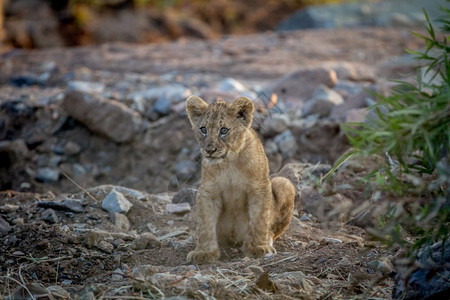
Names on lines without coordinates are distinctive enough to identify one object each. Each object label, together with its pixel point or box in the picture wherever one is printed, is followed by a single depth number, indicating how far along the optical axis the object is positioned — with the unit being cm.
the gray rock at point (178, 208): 1592
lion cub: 1278
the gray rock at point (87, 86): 2400
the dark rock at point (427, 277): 948
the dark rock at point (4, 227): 1370
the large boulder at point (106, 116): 2252
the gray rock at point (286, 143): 2131
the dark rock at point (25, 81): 2723
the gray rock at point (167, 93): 2341
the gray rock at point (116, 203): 1531
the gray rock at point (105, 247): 1328
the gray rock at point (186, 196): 1639
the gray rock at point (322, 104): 2287
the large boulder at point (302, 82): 2464
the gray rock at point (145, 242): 1359
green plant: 886
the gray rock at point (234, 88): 2355
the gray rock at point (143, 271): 1082
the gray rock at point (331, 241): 1343
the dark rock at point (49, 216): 1446
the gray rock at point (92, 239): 1333
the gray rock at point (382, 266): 1123
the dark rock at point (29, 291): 980
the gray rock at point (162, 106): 2311
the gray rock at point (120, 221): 1487
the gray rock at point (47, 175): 2159
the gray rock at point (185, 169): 2131
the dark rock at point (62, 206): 1499
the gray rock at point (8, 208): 1490
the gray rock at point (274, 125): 2176
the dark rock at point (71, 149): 2280
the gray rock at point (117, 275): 1147
